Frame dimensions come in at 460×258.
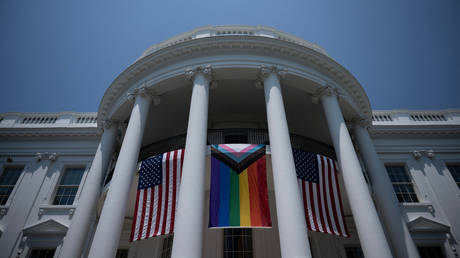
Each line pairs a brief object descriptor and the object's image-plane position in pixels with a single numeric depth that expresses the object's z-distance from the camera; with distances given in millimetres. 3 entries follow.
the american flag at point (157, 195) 9008
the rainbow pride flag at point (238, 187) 8406
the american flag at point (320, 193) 9336
